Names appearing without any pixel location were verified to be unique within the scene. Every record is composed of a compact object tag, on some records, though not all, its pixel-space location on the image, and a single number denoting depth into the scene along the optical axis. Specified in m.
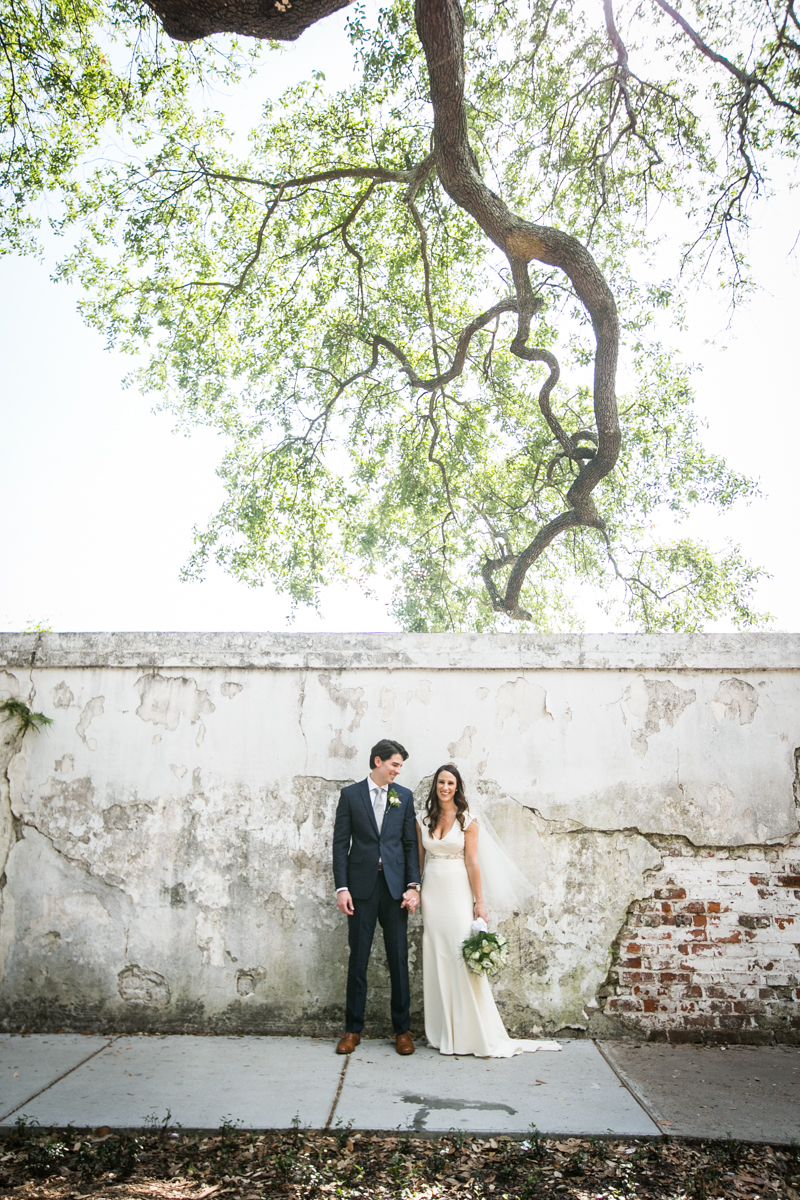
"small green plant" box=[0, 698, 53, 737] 5.16
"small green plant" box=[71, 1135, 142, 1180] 3.05
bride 4.41
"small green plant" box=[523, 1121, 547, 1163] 3.21
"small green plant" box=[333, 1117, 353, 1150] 3.27
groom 4.50
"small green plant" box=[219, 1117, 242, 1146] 3.27
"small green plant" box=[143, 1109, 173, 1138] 3.31
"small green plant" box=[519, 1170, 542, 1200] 2.92
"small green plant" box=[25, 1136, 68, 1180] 3.04
